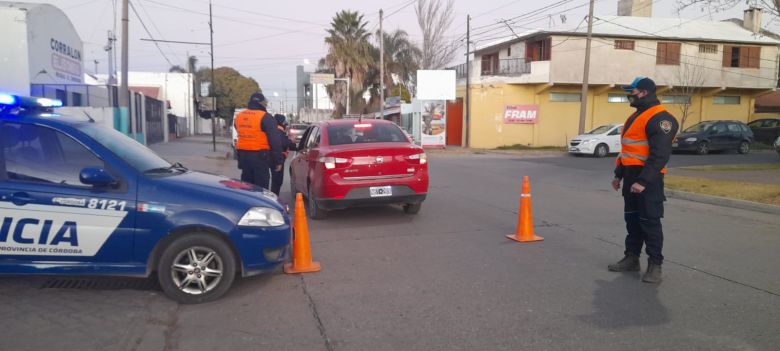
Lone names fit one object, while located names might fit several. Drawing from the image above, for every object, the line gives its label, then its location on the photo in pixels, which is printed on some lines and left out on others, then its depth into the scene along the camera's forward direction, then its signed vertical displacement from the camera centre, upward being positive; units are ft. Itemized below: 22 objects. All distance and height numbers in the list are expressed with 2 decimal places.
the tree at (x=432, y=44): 137.18 +21.39
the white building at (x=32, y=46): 53.42 +7.65
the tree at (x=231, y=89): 203.92 +13.77
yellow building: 99.66 +10.98
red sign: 103.16 +3.02
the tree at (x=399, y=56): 147.23 +19.52
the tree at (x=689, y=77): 102.32 +10.32
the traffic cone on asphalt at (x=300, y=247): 18.03 -4.01
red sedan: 25.11 -1.86
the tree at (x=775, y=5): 34.65 +8.38
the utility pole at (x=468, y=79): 101.75 +9.21
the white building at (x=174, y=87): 188.86 +12.59
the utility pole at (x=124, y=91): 52.90 +3.25
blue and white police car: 14.37 -2.48
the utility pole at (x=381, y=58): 113.09 +14.38
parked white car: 79.66 -1.59
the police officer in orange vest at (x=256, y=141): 25.61 -0.72
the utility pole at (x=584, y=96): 88.02 +5.63
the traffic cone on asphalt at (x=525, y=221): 22.77 -3.81
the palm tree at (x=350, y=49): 140.26 +19.90
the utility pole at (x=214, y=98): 88.67 +4.35
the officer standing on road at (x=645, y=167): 16.51 -1.09
